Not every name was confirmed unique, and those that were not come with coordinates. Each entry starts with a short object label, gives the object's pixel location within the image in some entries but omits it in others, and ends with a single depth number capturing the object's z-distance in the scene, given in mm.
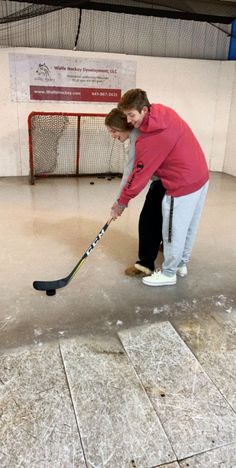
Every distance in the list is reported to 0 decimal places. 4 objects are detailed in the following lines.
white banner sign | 4809
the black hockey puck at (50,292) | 2243
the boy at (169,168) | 1937
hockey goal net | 4969
